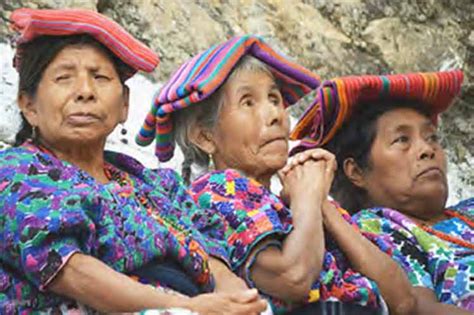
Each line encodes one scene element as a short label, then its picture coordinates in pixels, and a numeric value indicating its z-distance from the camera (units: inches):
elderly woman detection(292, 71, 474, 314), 284.2
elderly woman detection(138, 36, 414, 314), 238.6
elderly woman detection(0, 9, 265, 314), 202.5
